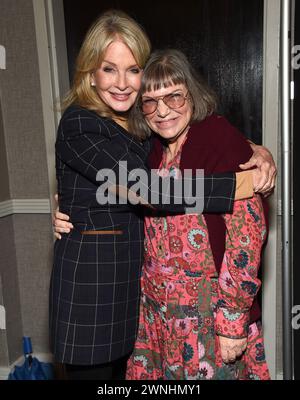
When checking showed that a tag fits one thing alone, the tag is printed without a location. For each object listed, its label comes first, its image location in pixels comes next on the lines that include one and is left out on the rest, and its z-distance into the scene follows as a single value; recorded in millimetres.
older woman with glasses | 1447
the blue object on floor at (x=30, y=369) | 2504
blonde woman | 1546
